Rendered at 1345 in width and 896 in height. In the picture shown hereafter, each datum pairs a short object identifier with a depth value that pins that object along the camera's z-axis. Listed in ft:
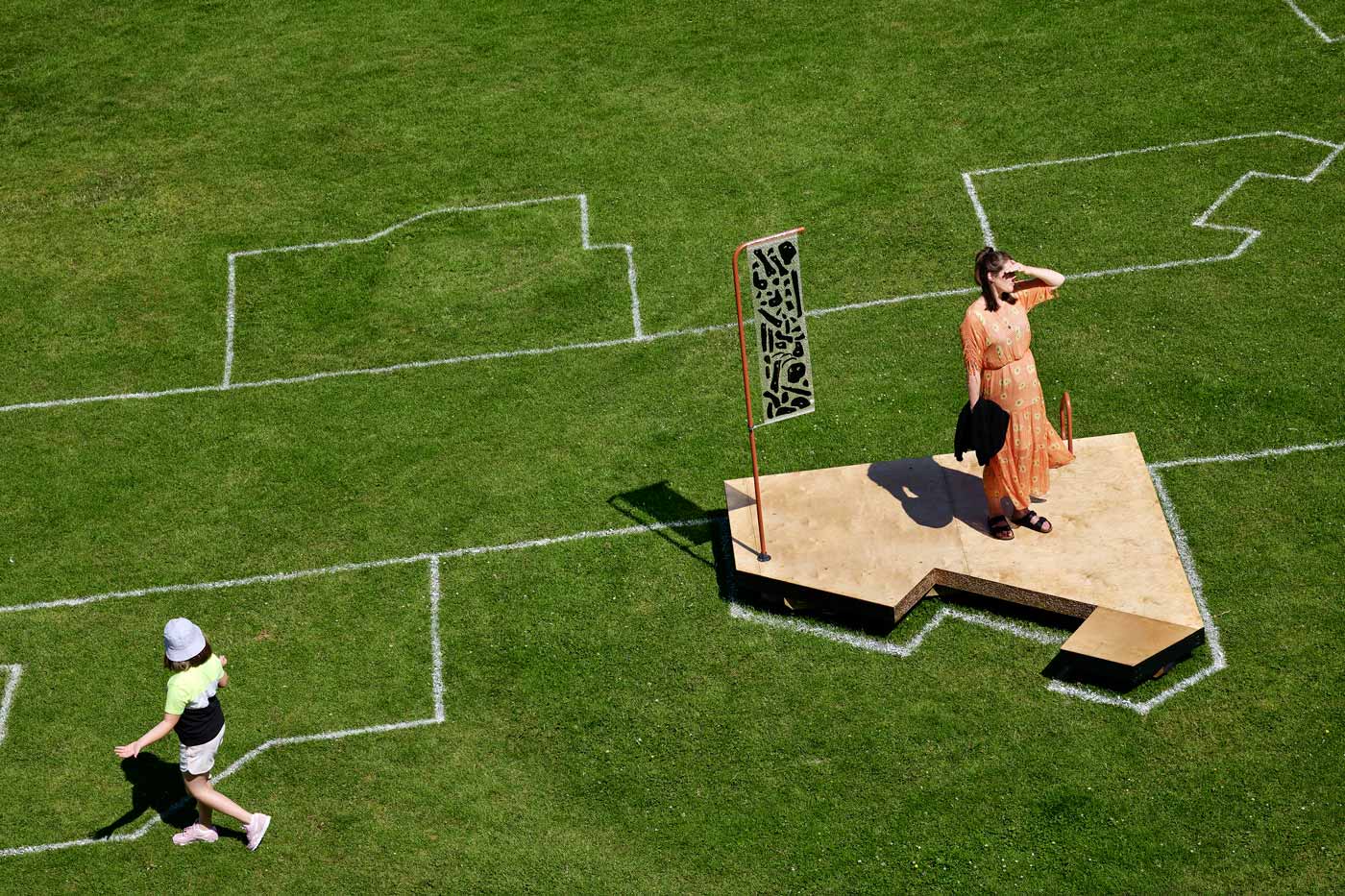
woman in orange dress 41.45
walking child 38.22
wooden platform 41.68
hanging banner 41.34
